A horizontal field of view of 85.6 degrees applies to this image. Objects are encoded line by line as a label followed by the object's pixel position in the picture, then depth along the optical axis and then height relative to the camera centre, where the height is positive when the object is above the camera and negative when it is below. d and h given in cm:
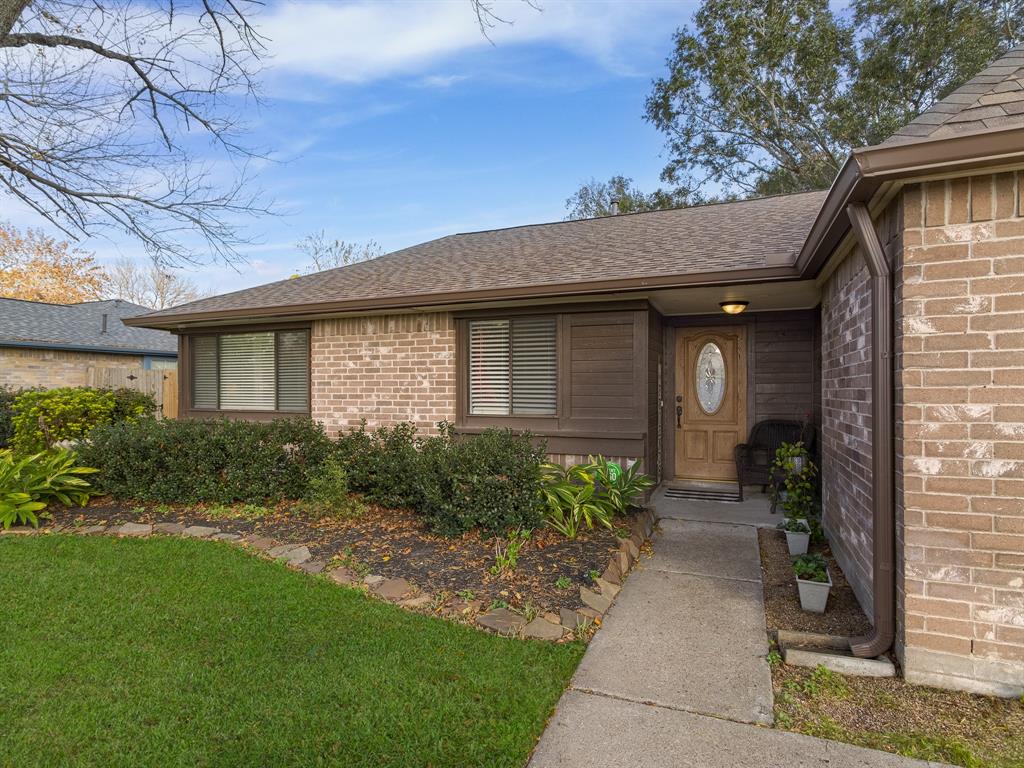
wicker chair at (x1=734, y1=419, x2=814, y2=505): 656 -67
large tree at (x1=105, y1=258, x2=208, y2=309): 2910 +575
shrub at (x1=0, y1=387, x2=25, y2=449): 1039 -51
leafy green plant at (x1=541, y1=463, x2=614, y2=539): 486 -101
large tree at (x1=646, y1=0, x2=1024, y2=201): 1426 +892
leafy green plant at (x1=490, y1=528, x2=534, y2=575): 404 -122
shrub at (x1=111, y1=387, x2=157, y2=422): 988 -21
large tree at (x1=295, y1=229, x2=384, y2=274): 2441 +629
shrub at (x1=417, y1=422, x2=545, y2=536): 464 -81
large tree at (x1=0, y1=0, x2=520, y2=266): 668 +362
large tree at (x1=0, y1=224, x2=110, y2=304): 2117 +506
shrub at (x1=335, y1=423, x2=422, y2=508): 535 -71
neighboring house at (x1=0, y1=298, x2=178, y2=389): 1372 +135
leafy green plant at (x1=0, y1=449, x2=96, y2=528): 544 -96
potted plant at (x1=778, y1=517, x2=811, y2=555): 454 -118
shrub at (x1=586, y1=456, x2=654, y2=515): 519 -87
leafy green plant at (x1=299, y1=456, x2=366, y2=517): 536 -102
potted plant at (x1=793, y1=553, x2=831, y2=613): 348 -122
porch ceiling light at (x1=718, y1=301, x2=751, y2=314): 613 +96
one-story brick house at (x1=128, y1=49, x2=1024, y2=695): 258 +43
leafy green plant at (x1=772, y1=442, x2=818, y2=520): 479 -80
